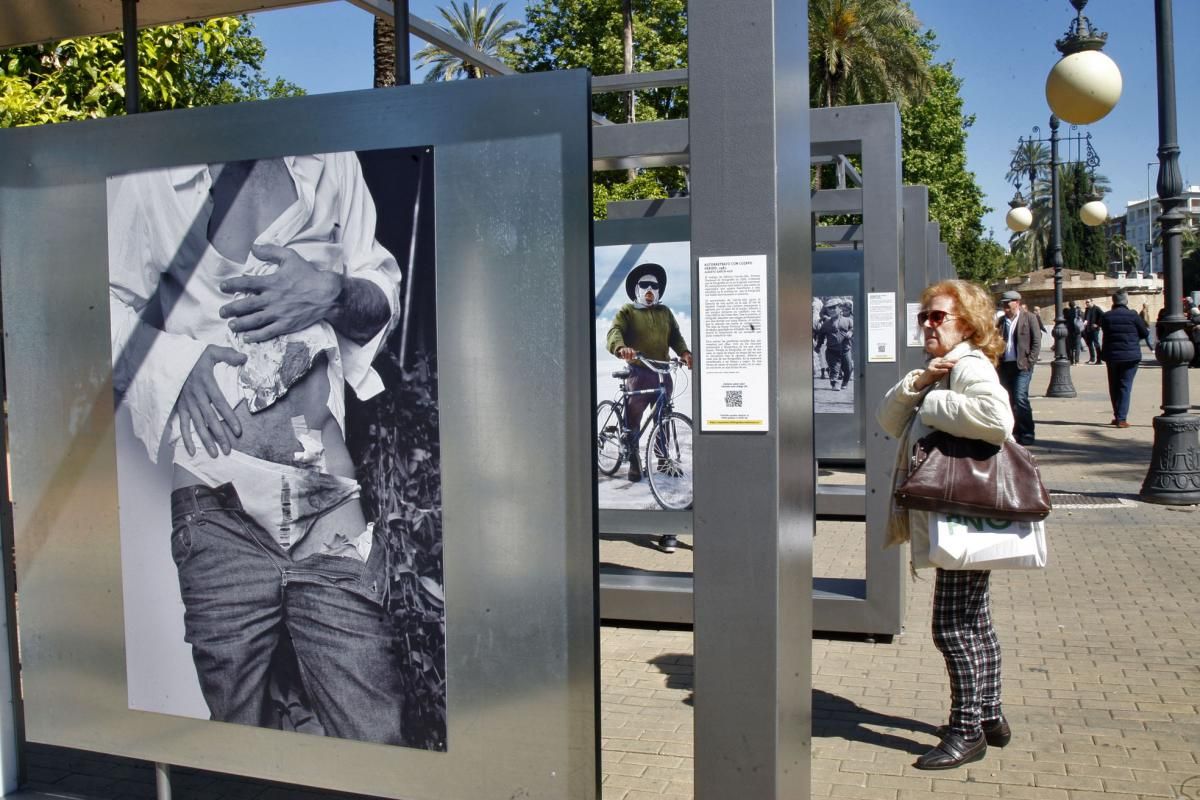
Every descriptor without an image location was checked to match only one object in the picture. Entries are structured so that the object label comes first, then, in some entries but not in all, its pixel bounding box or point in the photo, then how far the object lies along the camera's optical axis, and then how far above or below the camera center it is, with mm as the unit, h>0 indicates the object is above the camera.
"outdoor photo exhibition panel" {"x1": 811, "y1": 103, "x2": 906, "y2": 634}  5879 +356
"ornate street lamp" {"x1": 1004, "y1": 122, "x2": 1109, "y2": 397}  24169 +3657
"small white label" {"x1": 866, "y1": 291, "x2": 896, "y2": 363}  6012 +356
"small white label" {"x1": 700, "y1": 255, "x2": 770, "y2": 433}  2770 +126
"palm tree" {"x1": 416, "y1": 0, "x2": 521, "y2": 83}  55688 +18441
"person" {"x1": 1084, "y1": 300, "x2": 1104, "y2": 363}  39969 +1989
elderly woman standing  4246 -540
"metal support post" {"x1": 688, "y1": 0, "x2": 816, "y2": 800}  2732 -148
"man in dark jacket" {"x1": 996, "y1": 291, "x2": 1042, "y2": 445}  13922 +477
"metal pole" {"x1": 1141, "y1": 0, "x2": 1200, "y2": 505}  10312 +353
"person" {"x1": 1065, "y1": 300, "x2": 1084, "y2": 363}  40062 +2164
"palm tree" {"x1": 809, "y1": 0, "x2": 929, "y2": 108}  35406 +10766
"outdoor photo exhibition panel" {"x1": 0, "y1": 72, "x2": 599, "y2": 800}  2959 -93
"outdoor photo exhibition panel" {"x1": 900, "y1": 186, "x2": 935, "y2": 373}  9094 +1129
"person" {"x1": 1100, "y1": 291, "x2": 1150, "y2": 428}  15531 +641
